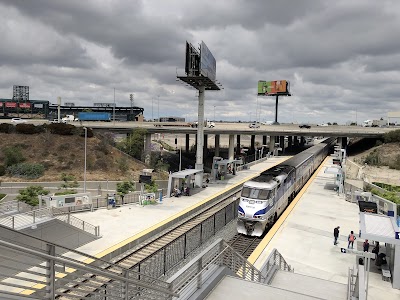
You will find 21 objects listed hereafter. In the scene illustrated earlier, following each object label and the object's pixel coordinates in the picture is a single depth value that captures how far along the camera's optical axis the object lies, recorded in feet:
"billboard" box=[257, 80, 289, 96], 434.30
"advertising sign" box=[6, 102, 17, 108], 432.87
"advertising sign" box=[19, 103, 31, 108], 443.57
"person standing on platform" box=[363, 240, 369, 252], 53.88
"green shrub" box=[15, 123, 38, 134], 193.98
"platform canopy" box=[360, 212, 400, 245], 41.11
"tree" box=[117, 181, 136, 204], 95.75
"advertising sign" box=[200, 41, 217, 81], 114.57
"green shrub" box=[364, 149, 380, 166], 219.61
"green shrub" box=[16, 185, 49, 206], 82.74
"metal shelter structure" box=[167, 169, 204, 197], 105.27
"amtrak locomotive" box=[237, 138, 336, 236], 70.08
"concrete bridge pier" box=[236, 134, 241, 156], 327.67
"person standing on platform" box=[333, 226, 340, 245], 63.30
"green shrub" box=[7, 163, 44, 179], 147.13
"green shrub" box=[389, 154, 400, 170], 205.78
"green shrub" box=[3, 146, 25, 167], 155.84
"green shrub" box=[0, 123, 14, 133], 196.05
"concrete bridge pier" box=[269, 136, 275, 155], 269.97
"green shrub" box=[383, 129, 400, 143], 241.35
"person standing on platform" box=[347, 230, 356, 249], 60.12
